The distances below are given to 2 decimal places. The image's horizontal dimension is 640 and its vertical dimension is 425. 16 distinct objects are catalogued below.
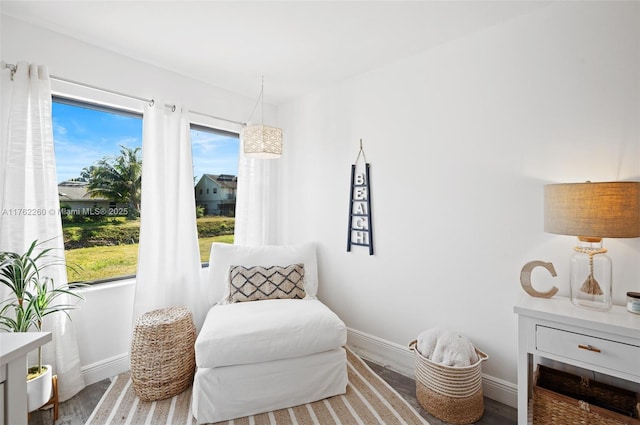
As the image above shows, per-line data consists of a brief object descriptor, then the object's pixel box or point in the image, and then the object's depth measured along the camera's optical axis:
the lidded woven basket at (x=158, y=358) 1.98
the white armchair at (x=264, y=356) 1.80
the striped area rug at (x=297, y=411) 1.82
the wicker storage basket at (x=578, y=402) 1.44
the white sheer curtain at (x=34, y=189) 1.87
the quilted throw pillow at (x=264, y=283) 2.42
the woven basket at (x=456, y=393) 1.80
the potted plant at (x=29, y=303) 1.67
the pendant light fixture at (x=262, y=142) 2.47
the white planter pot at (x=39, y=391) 1.63
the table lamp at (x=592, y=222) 1.40
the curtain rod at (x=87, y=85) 1.88
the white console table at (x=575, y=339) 1.34
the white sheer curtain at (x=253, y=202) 3.12
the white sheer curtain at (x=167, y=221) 2.37
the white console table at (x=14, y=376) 0.85
